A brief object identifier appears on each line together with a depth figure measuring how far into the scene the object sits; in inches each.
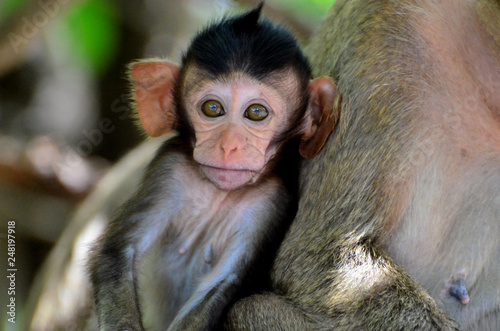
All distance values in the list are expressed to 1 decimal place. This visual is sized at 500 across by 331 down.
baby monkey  246.4
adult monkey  245.0
